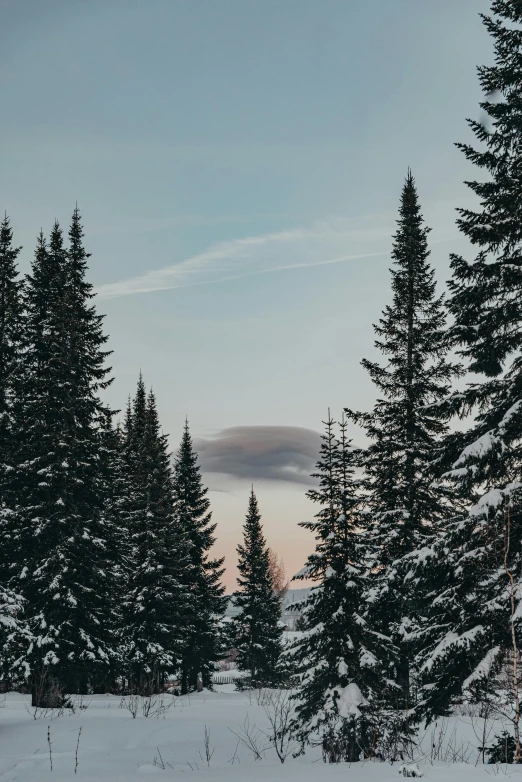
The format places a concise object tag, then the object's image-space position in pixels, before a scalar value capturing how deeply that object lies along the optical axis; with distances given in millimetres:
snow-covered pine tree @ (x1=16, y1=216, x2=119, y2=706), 22844
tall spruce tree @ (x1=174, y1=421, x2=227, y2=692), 36969
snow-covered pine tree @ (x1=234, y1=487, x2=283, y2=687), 45781
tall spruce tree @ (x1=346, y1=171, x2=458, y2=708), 20438
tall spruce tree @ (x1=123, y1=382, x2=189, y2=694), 30812
